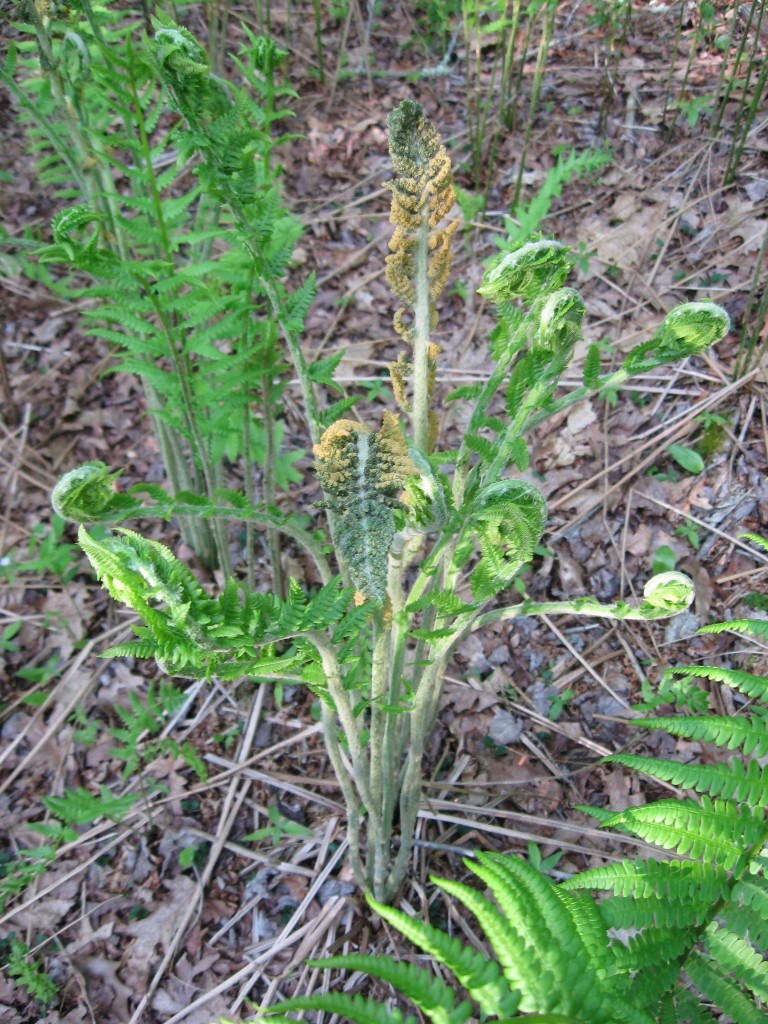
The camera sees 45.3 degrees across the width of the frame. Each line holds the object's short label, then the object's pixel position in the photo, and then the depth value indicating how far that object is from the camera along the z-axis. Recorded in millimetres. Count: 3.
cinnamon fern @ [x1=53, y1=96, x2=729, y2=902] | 502
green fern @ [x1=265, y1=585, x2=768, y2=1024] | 436
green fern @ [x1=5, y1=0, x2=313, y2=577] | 613
